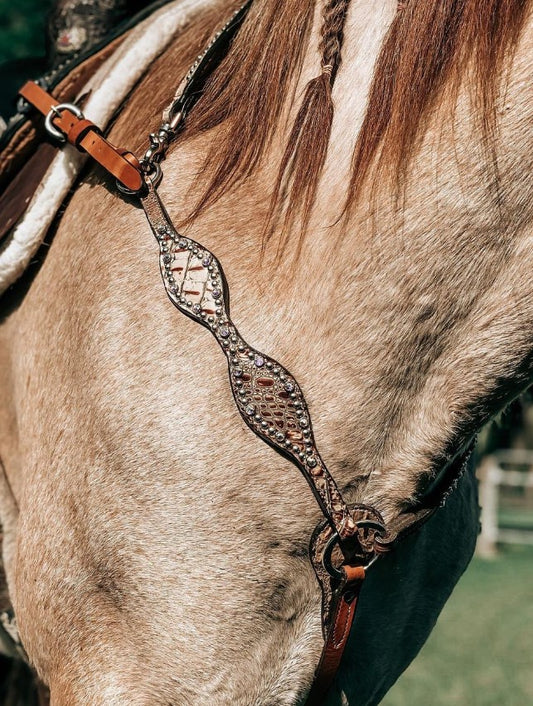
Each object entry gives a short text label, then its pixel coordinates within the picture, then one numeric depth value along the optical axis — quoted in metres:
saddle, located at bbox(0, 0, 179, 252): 2.01
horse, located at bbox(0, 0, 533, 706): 1.48
